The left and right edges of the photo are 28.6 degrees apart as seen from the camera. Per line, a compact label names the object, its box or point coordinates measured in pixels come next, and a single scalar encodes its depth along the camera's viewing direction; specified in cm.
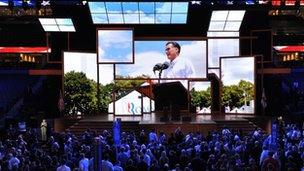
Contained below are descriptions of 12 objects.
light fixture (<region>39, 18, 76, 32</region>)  3738
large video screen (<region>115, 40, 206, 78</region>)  3616
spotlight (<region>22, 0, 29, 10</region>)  2614
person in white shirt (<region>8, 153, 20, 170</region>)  1624
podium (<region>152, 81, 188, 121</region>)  3653
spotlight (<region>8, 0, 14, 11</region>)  2585
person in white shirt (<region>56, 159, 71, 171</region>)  1456
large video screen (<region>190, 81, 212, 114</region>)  3744
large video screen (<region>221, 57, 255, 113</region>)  3666
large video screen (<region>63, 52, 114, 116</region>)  3631
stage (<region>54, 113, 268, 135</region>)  2894
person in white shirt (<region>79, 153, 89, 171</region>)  1546
